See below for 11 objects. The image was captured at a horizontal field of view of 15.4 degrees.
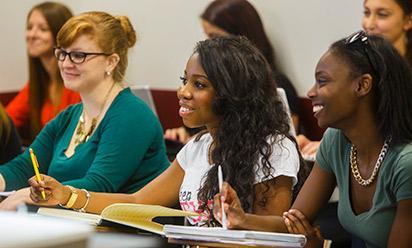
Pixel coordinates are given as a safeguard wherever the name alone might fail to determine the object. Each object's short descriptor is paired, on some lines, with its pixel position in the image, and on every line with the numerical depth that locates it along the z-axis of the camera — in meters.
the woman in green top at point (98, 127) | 5.15
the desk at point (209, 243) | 3.10
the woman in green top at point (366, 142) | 3.69
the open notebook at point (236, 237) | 3.09
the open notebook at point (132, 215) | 3.77
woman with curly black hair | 4.07
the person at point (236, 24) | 7.83
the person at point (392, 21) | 6.82
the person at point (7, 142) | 6.36
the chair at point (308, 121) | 7.56
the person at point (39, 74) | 8.90
